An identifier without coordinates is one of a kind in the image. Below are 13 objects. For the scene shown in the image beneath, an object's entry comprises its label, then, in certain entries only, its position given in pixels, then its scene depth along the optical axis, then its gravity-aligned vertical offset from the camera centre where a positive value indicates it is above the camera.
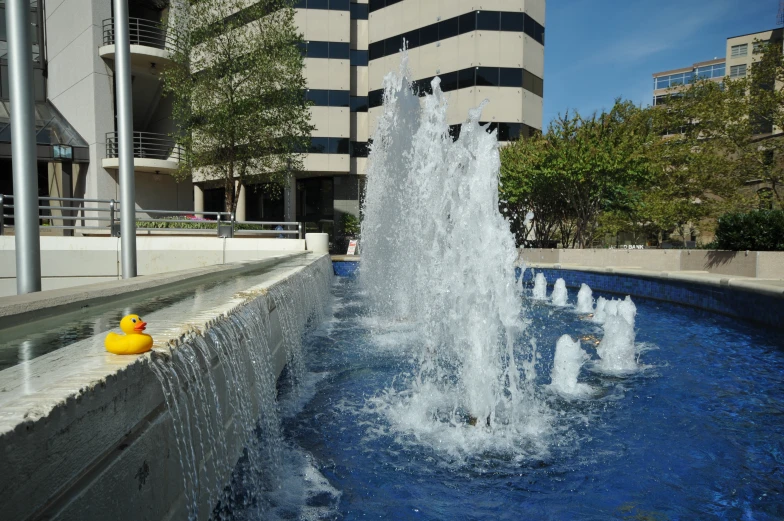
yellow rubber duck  2.34 -0.58
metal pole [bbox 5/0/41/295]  5.42 +0.75
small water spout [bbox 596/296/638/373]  7.07 -1.78
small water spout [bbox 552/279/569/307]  13.55 -1.91
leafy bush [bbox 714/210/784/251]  13.00 -0.14
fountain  5.35 -0.74
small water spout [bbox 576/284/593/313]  12.40 -1.85
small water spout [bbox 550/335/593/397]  5.98 -1.79
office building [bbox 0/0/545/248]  24.86 +7.47
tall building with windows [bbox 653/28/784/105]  54.77 +19.52
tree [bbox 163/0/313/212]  18.88 +4.78
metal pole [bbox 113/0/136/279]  8.38 +1.27
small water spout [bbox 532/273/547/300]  14.92 -2.00
